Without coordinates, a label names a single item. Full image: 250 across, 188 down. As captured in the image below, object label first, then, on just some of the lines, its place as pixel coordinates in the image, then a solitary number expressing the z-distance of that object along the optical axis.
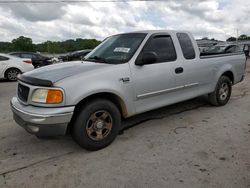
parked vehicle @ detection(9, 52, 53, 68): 12.20
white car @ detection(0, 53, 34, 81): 8.64
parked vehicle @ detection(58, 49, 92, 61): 16.00
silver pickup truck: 2.52
